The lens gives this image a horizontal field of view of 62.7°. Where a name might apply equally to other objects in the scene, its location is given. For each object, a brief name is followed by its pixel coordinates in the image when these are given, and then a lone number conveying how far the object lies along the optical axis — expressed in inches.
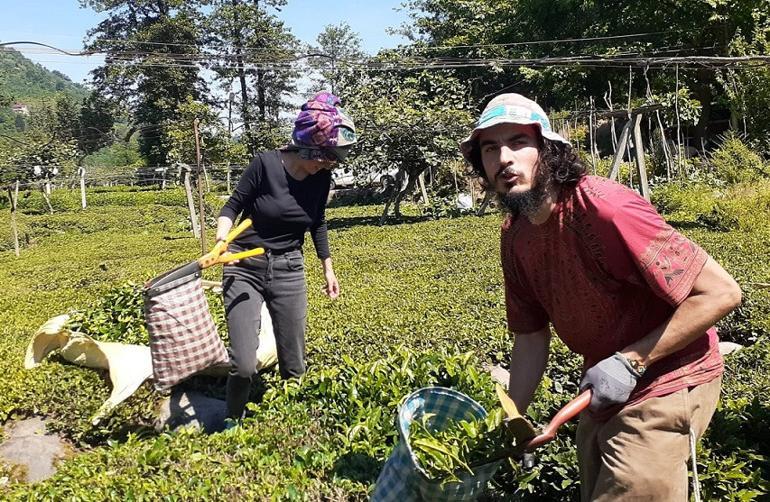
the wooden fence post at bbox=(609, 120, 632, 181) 446.9
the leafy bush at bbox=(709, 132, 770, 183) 552.4
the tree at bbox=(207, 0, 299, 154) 1366.9
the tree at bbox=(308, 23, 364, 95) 765.9
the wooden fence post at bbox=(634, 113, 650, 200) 440.9
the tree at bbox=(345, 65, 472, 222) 631.2
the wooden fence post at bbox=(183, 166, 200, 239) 633.6
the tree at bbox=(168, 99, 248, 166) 1048.7
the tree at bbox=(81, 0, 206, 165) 1499.8
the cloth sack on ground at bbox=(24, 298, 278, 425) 154.3
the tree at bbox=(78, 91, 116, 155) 1759.4
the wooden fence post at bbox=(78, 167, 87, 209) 1143.4
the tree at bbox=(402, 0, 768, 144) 830.5
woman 137.3
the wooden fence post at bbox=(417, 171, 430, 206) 787.8
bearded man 69.6
